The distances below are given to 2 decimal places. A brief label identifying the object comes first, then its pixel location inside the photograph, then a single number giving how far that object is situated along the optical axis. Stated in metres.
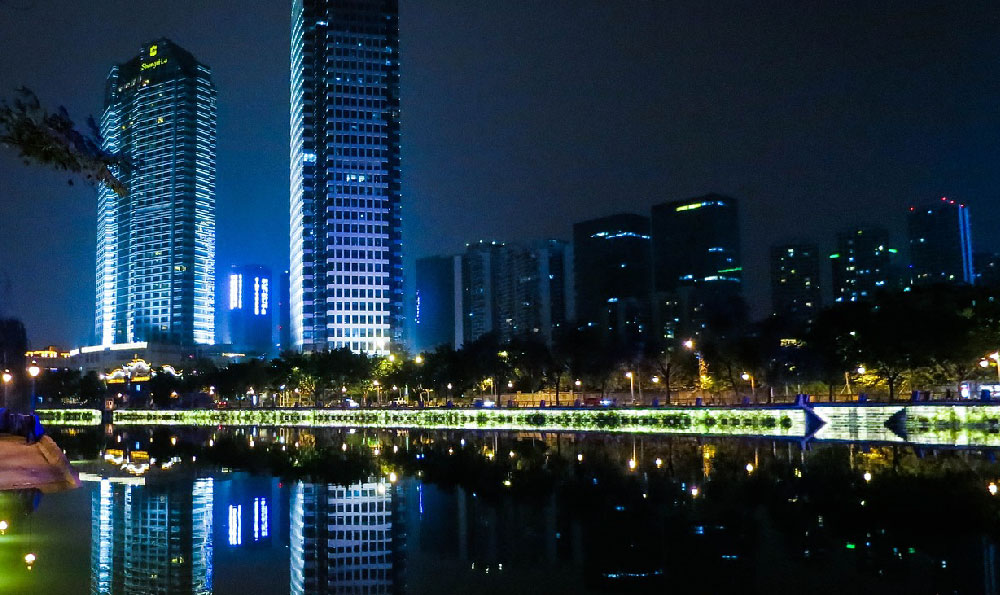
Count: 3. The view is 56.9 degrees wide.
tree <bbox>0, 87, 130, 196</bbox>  10.27
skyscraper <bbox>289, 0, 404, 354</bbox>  177.75
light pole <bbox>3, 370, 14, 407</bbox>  88.81
